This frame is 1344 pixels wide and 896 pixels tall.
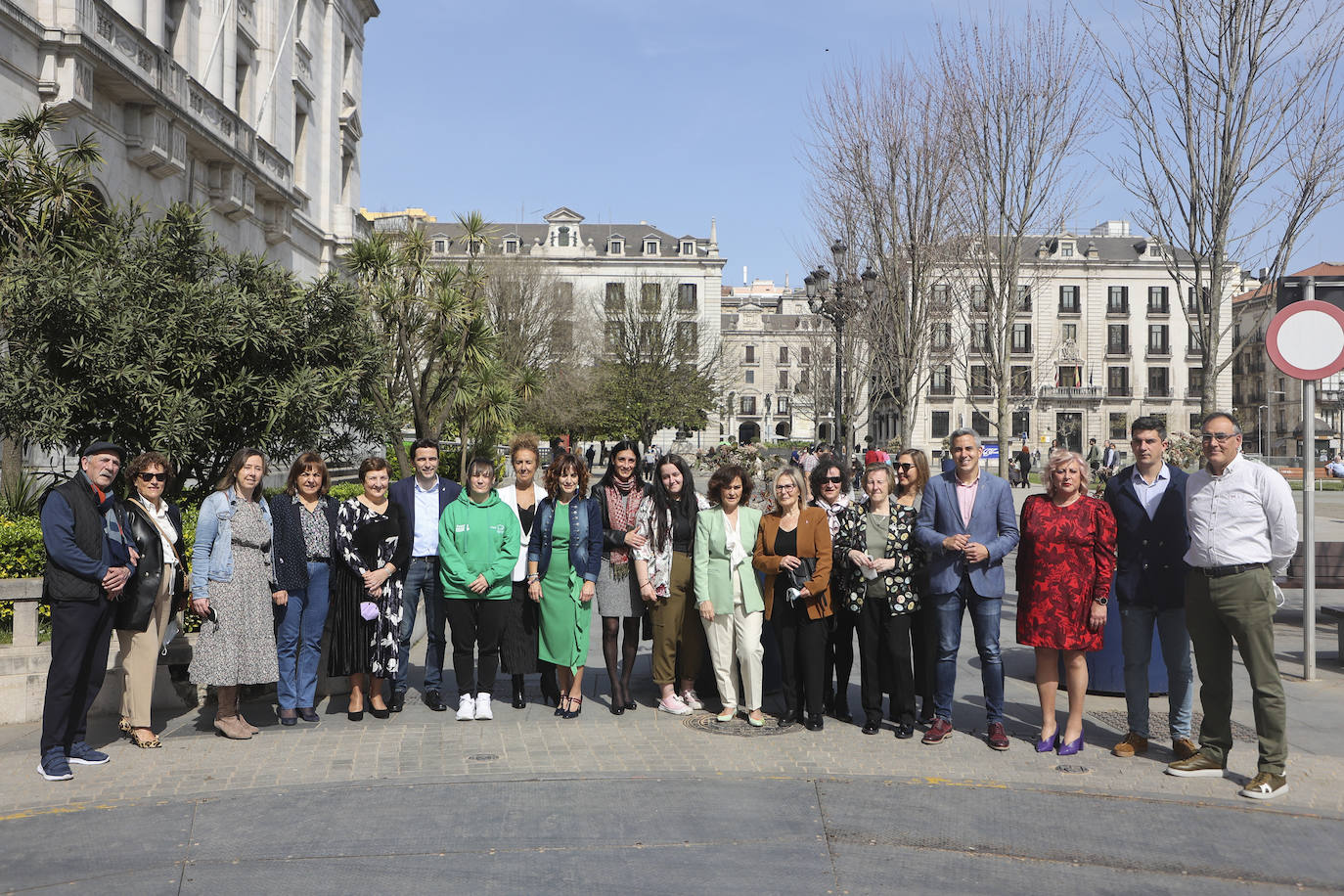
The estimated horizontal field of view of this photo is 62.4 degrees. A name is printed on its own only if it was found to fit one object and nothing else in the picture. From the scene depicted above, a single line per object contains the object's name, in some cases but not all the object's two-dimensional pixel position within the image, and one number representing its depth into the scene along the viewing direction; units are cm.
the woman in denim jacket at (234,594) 691
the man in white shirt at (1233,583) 596
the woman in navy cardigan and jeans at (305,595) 727
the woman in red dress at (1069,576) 657
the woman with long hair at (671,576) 757
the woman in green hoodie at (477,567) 753
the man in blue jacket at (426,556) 782
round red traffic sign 830
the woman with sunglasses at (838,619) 736
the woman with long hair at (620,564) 767
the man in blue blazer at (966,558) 679
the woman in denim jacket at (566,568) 759
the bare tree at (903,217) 2058
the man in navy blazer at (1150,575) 655
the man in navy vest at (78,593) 613
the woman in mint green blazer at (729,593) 731
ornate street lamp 2316
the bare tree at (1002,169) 1758
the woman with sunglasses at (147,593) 666
